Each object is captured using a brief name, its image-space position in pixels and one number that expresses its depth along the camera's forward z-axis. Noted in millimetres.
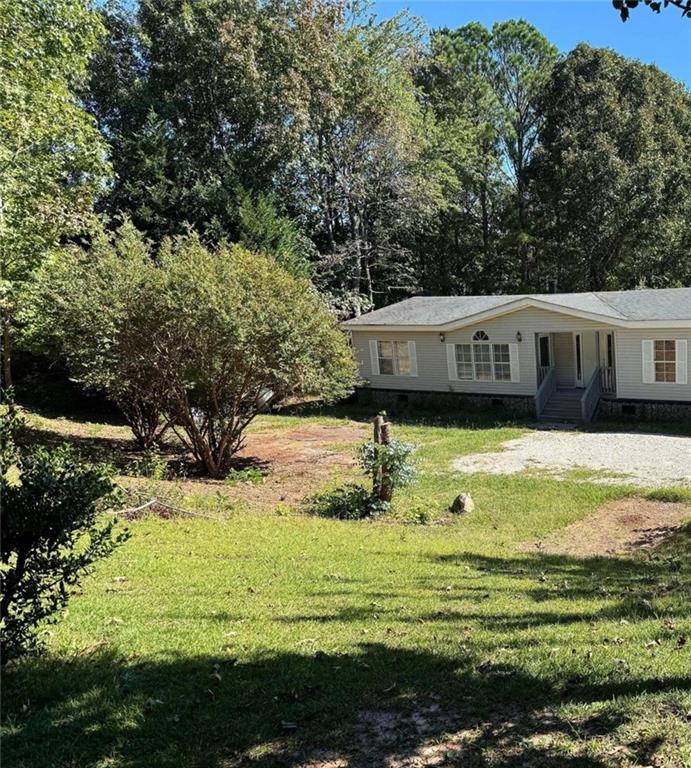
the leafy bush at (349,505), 10992
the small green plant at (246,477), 13316
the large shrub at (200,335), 12938
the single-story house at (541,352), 18953
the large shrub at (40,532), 3818
